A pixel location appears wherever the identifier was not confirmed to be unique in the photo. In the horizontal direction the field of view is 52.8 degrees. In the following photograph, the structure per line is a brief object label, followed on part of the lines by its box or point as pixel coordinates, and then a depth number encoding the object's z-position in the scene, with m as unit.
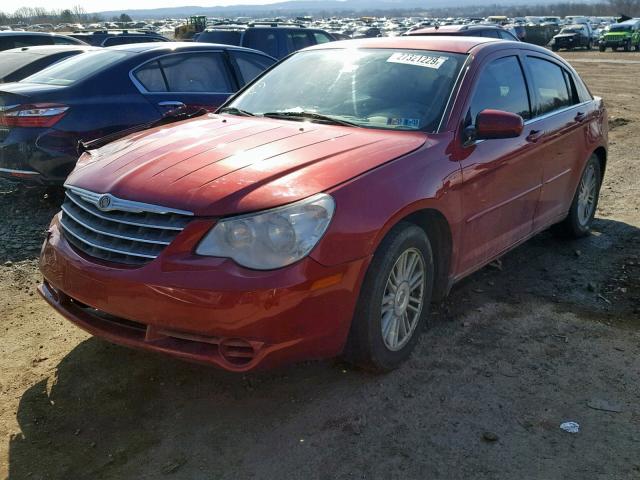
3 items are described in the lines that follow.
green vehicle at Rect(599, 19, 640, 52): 35.62
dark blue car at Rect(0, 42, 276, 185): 5.79
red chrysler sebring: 2.79
